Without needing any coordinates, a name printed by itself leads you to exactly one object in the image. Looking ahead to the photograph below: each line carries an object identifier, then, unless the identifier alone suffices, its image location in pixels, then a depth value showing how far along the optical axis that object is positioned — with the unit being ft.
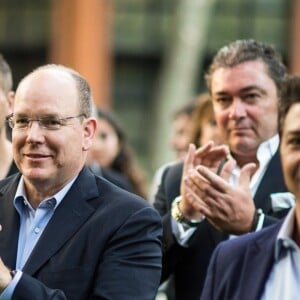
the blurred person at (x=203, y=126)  36.29
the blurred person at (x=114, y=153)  50.62
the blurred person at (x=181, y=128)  49.81
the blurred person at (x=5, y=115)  30.07
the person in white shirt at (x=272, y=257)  19.67
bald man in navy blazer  22.51
